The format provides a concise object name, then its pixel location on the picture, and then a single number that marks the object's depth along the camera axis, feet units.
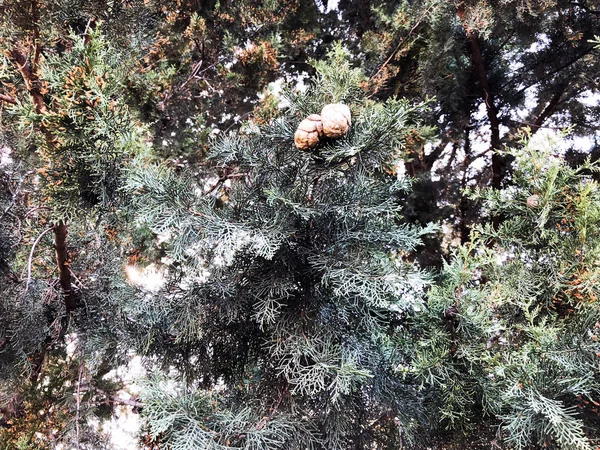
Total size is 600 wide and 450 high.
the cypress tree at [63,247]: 2.71
